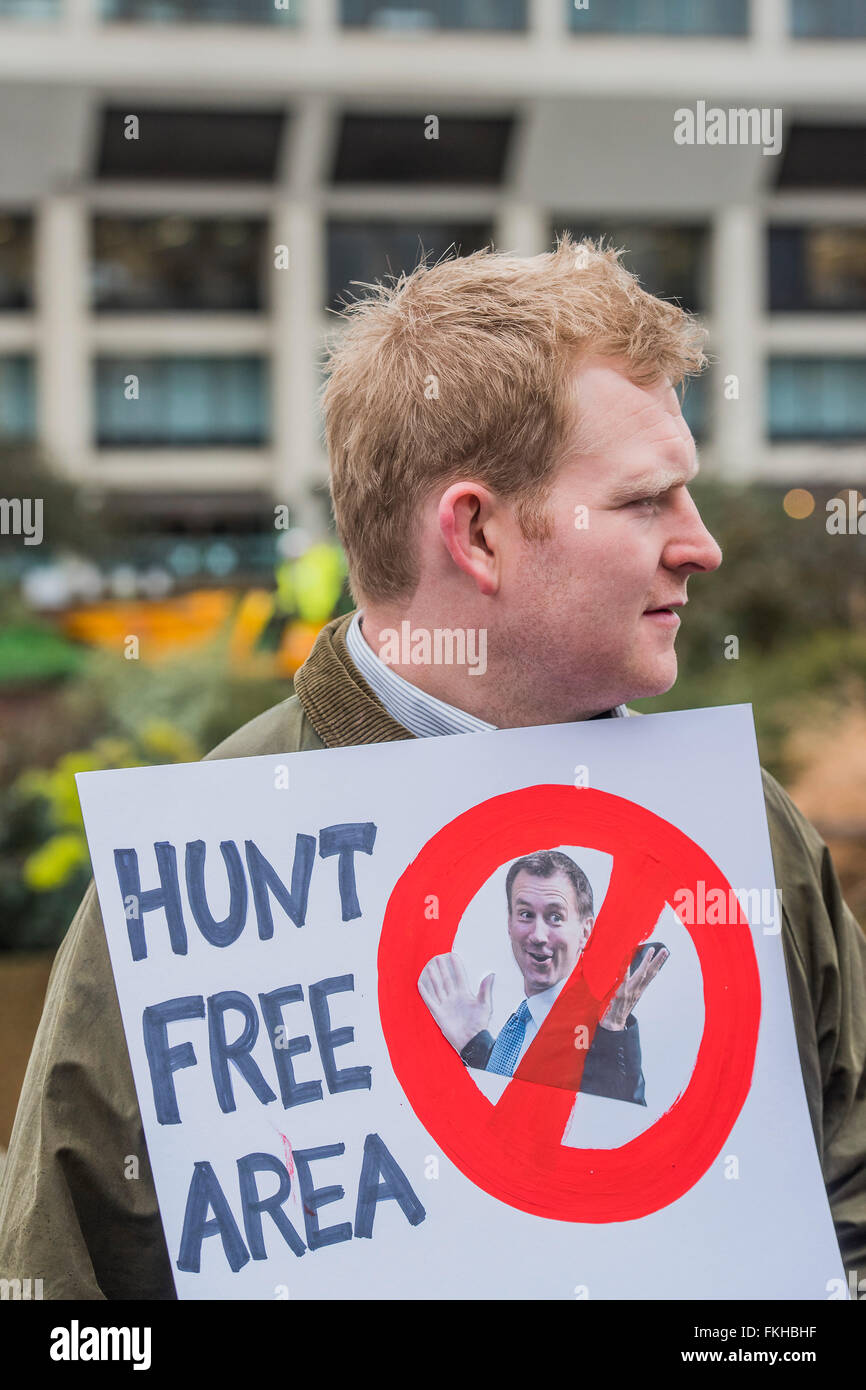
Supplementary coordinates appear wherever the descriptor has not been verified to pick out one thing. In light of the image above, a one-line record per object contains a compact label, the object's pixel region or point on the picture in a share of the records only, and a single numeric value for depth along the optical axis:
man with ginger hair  2.56
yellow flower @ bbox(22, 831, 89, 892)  6.99
